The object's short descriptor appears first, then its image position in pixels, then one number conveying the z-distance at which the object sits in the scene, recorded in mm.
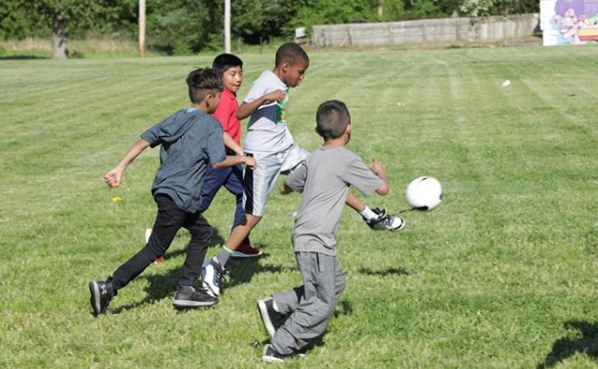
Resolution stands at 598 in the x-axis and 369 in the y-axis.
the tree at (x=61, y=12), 63094
